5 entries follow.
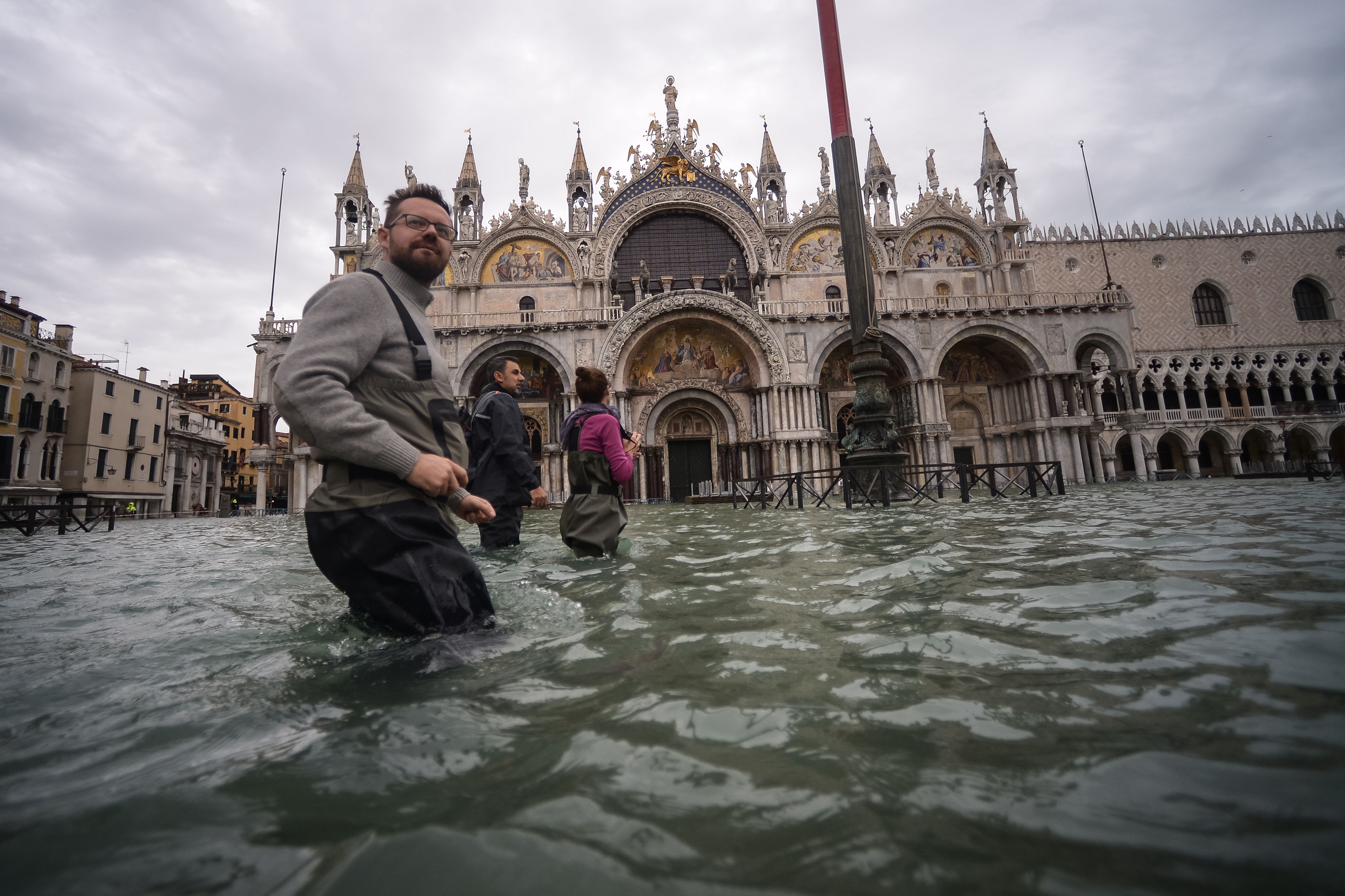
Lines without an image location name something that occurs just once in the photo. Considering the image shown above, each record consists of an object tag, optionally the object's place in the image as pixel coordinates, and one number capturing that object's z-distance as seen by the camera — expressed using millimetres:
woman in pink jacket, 4355
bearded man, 1886
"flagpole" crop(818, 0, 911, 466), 10547
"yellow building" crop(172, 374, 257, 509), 45281
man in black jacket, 4723
